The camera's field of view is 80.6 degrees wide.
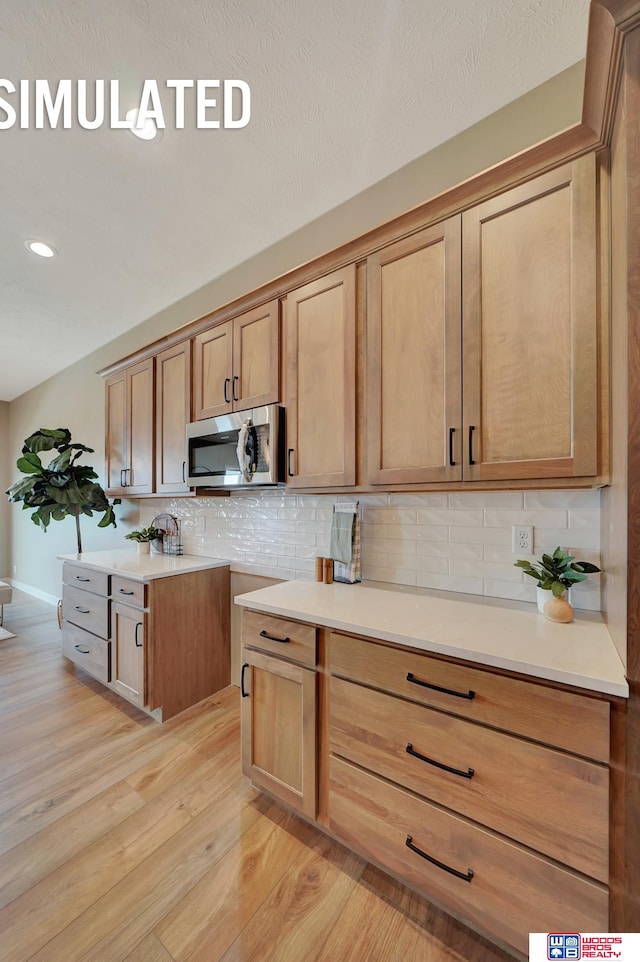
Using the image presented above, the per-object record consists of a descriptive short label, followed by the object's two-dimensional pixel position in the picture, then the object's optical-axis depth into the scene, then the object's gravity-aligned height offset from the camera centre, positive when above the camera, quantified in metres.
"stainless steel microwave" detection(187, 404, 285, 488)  1.94 +0.17
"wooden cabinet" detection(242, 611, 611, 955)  0.96 -0.91
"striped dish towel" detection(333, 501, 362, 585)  1.91 -0.44
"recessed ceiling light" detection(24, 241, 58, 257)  2.45 +1.53
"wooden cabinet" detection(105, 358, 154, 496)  2.86 +0.39
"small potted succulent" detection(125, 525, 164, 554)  3.06 -0.47
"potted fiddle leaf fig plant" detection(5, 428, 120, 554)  3.42 -0.07
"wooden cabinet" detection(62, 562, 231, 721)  2.27 -1.02
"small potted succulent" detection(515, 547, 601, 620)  1.31 -0.33
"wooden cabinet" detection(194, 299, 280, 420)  2.03 +0.68
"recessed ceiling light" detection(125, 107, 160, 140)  1.63 +1.56
